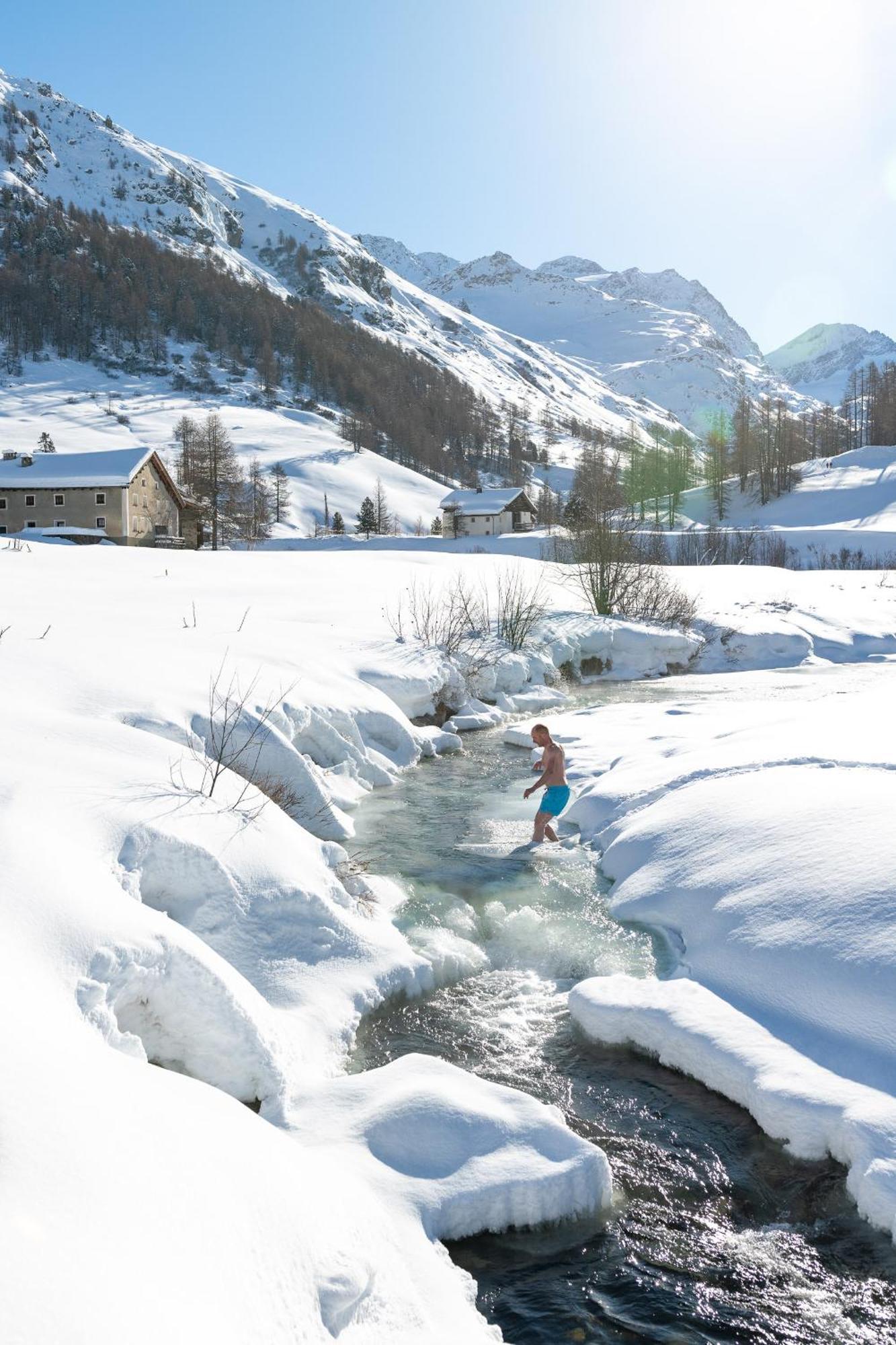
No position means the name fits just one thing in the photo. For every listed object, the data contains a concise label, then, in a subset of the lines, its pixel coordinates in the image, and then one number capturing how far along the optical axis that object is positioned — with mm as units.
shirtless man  10195
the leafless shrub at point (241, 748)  7988
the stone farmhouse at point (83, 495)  49750
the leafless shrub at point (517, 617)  22094
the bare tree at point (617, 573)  26844
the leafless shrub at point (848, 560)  52594
